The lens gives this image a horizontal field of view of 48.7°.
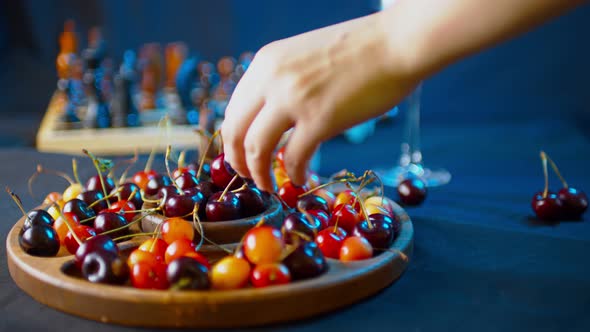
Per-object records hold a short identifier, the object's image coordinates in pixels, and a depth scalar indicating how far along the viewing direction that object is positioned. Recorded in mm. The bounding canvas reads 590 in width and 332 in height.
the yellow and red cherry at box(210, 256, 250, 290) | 455
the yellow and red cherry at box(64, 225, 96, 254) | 563
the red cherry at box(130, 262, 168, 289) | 475
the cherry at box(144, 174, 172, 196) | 670
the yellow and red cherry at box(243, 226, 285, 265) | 476
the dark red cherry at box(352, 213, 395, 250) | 543
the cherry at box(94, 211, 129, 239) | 581
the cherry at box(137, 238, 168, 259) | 537
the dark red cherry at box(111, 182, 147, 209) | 681
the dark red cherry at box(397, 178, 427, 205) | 810
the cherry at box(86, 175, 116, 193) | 728
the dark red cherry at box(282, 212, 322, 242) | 533
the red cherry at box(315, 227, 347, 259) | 538
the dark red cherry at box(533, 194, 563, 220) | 709
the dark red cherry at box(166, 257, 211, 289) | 448
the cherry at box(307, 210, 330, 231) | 604
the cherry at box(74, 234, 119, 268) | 492
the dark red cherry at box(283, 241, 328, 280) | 472
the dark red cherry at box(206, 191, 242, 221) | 570
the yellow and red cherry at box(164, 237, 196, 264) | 517
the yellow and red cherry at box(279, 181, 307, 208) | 682
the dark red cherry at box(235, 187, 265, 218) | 598
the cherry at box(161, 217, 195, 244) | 553
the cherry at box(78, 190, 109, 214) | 667
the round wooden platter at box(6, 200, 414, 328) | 436
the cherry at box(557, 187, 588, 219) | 709
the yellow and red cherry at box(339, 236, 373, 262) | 511
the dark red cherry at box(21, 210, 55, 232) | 564
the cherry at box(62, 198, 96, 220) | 623
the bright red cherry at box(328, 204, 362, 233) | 615
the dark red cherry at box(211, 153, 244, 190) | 633
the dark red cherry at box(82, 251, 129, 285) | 475
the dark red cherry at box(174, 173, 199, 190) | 633
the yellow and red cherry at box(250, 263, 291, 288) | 460
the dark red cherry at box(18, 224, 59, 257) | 532
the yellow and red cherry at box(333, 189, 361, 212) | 666
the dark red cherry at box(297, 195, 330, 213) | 646
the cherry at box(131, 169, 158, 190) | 740
